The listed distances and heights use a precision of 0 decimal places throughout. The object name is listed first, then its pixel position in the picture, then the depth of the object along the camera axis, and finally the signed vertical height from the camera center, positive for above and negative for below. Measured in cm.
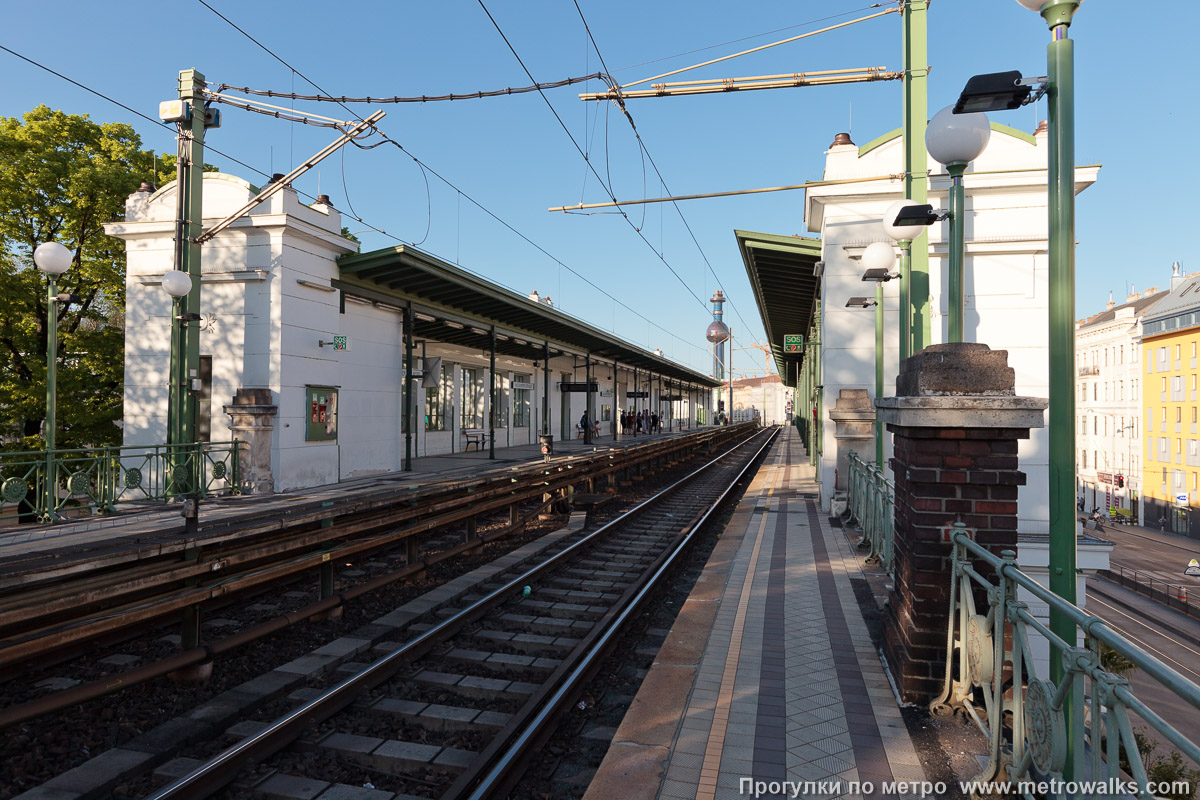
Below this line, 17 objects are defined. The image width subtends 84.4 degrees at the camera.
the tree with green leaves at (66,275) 1788 +394
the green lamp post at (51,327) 1023 +141
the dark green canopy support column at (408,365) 1922 +143
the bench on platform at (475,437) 2828 -98
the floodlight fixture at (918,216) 533 +164
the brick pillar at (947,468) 379 -29
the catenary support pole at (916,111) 845 +408
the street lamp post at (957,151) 446 +188
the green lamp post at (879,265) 980 +229
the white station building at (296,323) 1517 +227
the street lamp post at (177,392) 1284 +40
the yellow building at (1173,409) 4625 +79
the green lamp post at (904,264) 764 +215
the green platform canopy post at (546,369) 2785 +194
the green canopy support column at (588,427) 3281 -59
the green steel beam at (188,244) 1291 +338
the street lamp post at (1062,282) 330 +70
